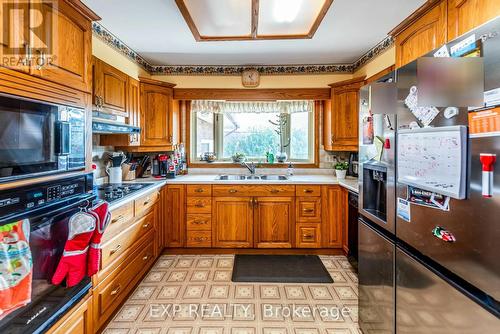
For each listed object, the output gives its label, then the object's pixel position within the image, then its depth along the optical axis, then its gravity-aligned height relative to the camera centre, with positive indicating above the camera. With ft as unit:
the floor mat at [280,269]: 8.23 -3.66
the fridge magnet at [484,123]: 2.60 +0.43
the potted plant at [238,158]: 12.08 +0.26
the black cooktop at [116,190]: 6.46 -0.77
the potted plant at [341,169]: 10.77 -0.23
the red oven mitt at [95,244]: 4.63 -1.46
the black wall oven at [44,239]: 3.36 -1.19
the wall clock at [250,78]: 11.10 +3.73
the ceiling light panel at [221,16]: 6.15 +3.91
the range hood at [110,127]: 6.09 +0.98
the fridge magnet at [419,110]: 3.44 +0.75
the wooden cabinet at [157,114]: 9.90 +2.01
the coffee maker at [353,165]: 10.94 -0.06
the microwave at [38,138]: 3.36 +0.38
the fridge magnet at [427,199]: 3.26 -0.48
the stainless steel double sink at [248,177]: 11.03 -0.60
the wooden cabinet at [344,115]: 10.10 +1.97
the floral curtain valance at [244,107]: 11.91 +2.66
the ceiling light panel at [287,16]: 6.09 +3.88
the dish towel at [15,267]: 3.11 -1.31
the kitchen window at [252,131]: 12.06 +1.56
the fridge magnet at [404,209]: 3.98 -0.74
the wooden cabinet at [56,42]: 3.53 +1.97
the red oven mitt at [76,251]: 4.22 -1.49
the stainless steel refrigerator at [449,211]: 2.68 -0.60
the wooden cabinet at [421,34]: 5.00 +2.82
